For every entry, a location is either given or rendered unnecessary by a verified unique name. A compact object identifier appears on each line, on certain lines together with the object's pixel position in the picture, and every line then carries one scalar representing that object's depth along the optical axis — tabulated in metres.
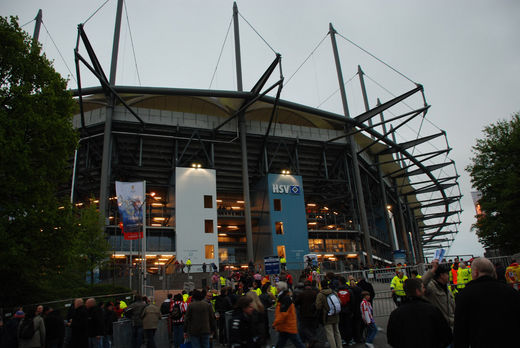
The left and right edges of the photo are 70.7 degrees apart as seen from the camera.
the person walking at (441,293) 5.65
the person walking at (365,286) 10.48
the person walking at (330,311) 7.68
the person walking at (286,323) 7.06
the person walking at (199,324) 7.43
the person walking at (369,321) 8.75
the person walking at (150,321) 9.66
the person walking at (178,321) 10.62
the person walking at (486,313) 3.33
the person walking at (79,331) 8.70
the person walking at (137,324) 10.21
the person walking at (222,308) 10.59
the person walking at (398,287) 11.80
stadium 35.66
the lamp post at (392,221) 65.86
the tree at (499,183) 26.72
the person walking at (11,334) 8.98
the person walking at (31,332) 8.66
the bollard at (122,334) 11.12
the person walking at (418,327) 3.81
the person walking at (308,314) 7.66
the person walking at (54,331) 9.27
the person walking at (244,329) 6.43
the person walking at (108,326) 10.27
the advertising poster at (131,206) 24.66
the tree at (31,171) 12.98
